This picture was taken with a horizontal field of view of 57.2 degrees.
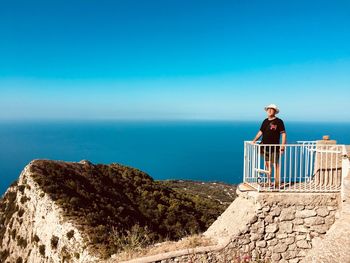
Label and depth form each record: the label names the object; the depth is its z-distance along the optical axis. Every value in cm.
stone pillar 938
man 956
